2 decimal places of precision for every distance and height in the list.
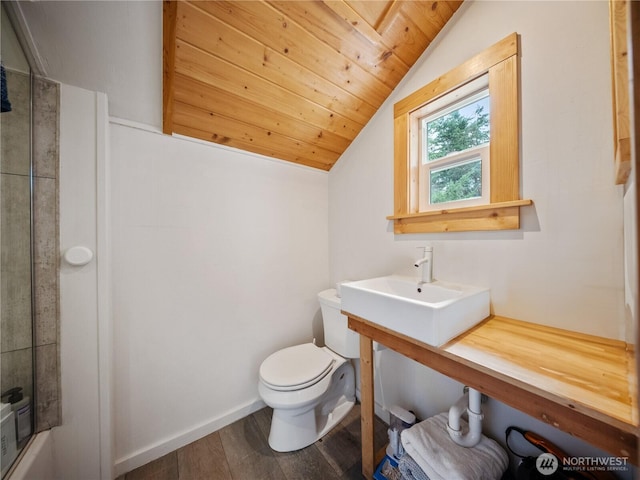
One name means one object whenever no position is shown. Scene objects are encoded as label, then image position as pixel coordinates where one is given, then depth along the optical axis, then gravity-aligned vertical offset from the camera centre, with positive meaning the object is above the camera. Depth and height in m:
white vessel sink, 0.76 -0.27
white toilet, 1.21 -0.82
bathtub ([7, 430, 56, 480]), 0.82 -0.82
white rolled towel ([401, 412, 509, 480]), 0.85 -0.87
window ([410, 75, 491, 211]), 1.12 +0.49
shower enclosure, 0.85 -0.03
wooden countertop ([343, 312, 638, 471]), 0.48 -0.36
